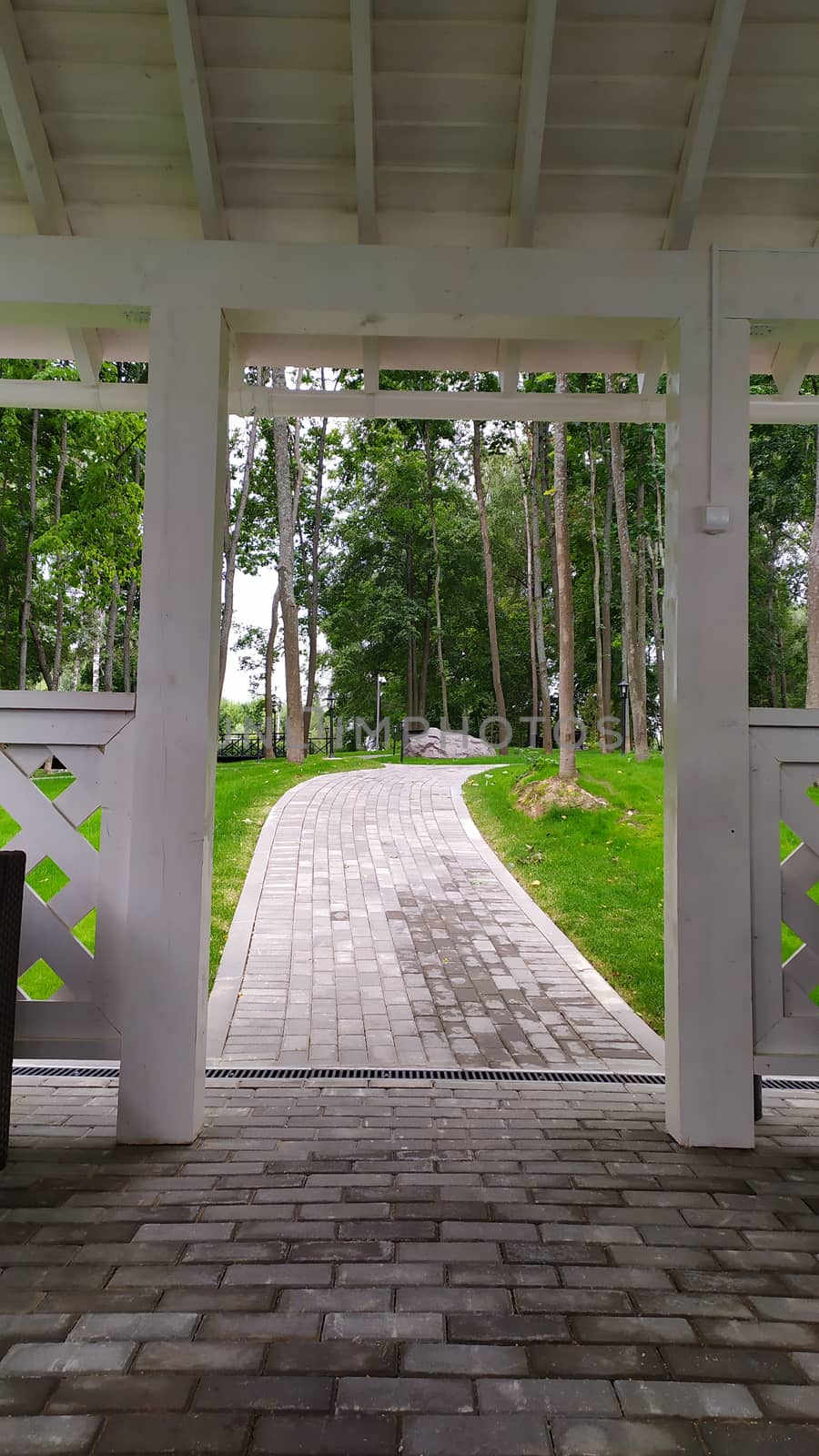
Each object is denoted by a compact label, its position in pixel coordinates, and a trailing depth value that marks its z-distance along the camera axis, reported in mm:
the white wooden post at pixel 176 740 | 2525
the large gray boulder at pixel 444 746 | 18722
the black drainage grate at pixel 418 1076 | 3090
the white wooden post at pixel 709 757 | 2570
